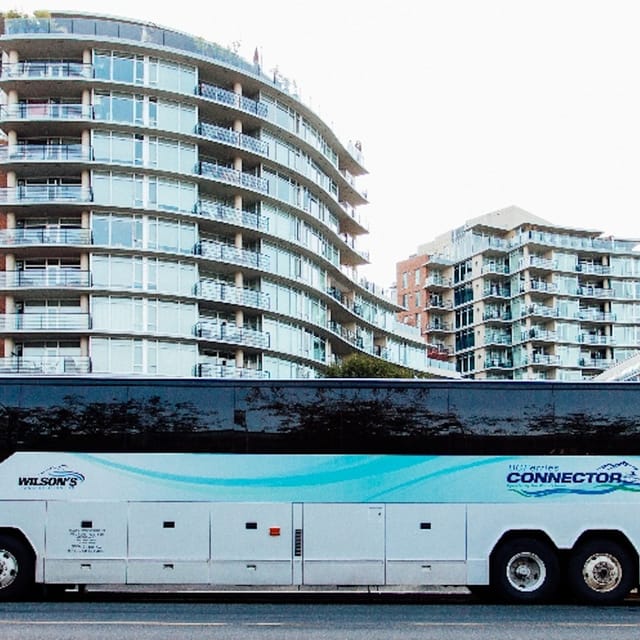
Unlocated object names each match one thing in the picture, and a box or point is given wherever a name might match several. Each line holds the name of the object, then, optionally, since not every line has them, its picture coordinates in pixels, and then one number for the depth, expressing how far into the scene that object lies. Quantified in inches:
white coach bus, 661.3
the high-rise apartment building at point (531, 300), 4500.5
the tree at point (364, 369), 2203.5
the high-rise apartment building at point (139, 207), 2295.8
